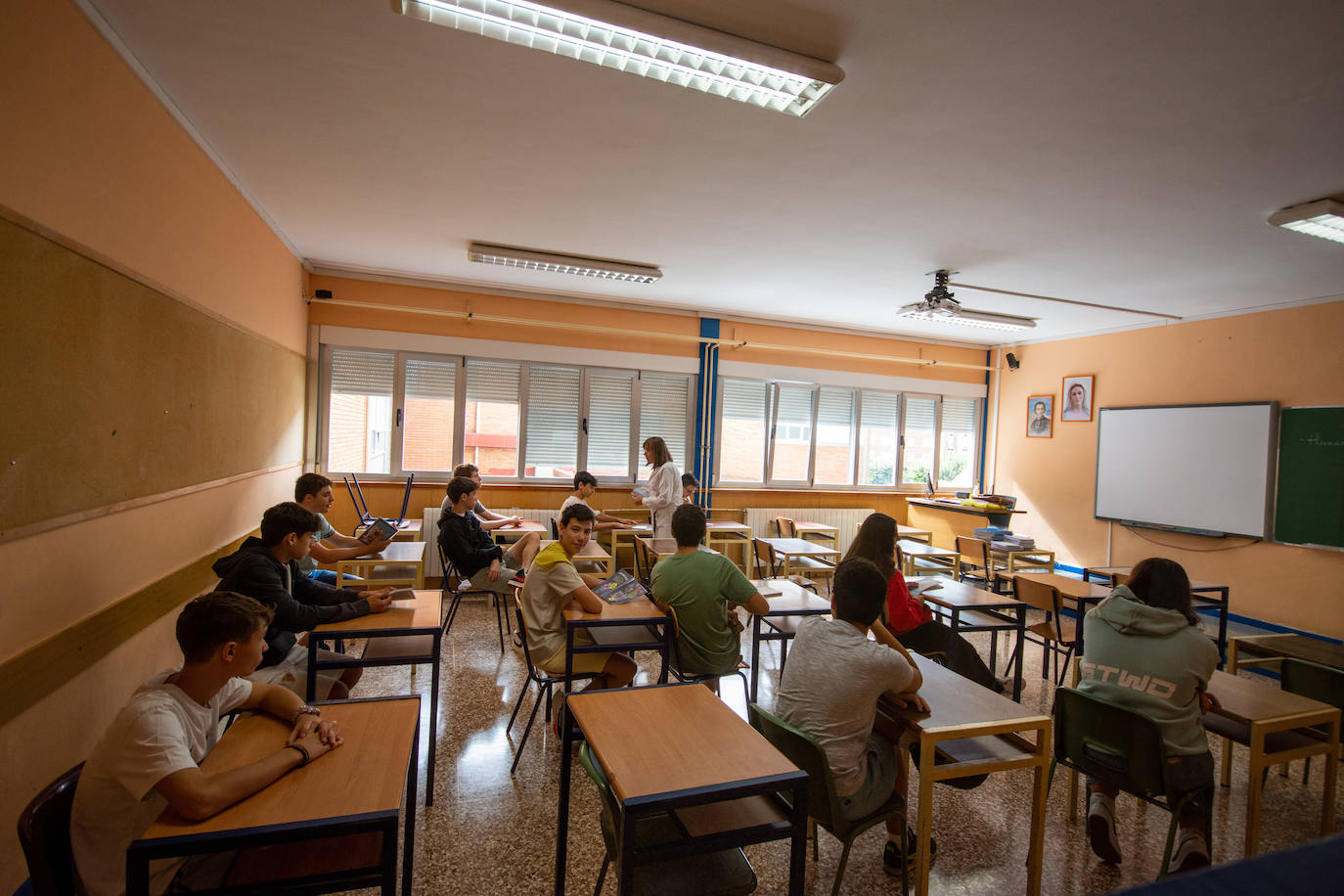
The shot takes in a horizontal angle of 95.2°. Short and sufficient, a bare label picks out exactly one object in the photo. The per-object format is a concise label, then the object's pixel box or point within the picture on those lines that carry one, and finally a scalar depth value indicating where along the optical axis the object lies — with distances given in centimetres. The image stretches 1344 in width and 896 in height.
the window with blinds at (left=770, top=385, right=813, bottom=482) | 755
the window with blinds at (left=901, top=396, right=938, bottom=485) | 818
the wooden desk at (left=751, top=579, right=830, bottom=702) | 310
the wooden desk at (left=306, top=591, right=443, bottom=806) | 237
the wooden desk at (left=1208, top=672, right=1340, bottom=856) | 219
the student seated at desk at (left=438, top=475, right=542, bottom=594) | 406
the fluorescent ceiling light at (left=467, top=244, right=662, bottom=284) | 496
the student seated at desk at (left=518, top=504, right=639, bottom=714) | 277
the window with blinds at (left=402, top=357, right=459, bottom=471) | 609
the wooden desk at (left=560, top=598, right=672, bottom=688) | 268
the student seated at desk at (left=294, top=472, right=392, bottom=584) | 345
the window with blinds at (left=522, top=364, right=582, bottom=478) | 649
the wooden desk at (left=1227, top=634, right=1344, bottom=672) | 296
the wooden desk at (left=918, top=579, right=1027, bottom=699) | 337
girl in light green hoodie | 216
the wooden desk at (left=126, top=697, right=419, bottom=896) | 121
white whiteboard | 547
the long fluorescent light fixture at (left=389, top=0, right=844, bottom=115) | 204
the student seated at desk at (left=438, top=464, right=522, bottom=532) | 515
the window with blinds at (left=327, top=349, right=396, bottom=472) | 588
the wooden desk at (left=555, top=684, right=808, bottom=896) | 141
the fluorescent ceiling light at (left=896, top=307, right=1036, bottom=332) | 570
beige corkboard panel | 179
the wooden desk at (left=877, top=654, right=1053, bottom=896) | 188
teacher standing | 545
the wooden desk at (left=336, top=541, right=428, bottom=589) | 387
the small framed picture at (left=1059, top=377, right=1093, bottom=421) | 707
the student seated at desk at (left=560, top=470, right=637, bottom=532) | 520
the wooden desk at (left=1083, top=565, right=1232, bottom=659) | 440
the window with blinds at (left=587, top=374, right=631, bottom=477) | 672
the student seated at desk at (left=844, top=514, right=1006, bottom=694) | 295
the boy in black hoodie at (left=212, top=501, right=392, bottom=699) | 229
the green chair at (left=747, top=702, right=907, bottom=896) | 178
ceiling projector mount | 524
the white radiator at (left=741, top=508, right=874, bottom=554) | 734
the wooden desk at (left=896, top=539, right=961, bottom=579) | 558
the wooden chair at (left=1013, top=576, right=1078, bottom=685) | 385
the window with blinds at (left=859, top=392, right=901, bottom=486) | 797
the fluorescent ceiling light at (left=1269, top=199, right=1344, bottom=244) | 326
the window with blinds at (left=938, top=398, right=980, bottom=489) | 832
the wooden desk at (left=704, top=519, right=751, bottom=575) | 632
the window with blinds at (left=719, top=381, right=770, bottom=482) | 730
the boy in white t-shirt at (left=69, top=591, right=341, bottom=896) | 129
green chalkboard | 499
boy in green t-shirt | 281
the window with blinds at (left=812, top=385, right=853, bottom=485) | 775
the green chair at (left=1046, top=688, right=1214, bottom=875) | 209
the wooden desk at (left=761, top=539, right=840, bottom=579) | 479
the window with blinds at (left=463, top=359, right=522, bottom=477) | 629
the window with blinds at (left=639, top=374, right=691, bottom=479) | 695
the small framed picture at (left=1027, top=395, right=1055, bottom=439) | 755
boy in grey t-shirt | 186
